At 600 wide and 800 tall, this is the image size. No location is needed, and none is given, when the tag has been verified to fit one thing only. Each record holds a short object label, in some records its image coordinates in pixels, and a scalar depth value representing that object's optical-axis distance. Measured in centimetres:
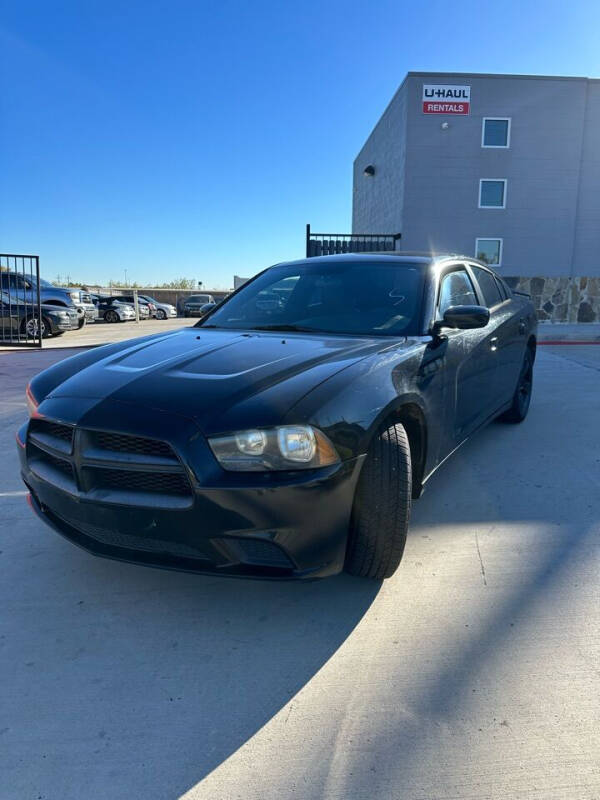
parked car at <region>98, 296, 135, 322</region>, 2444
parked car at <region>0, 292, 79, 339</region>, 1274
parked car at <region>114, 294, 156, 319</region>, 2620
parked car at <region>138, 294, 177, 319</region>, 2819
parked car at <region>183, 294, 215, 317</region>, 3033
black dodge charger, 186
